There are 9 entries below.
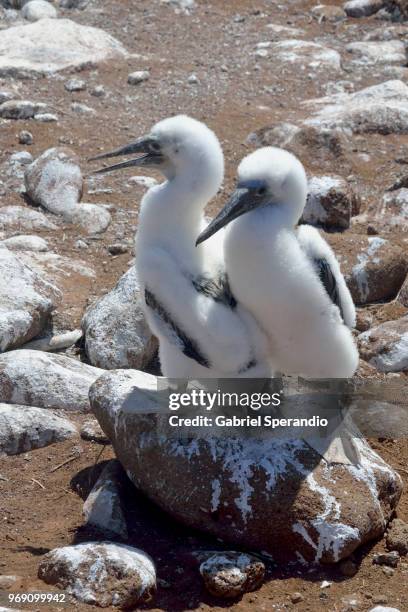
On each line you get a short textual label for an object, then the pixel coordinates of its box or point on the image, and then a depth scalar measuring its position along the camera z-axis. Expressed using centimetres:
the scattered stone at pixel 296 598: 452
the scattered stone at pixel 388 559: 480
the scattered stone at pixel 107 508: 498
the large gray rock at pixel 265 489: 478
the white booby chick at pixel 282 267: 464
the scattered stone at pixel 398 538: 488
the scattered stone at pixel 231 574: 448
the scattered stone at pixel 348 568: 475
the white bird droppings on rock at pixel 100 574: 438
